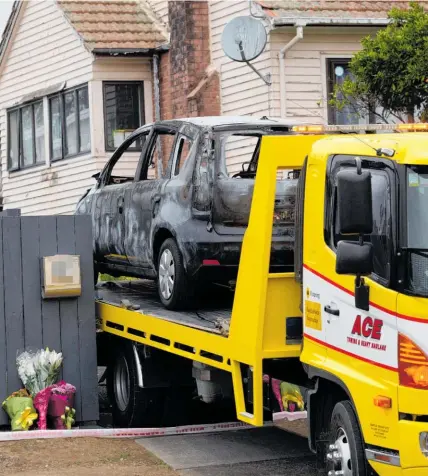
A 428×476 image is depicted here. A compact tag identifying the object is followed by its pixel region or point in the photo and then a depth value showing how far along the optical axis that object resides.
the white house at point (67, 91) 23.14
